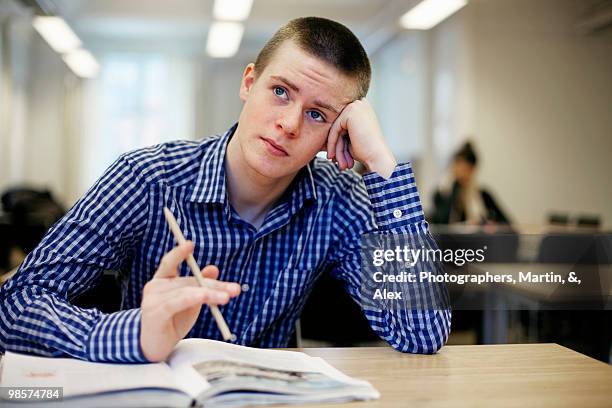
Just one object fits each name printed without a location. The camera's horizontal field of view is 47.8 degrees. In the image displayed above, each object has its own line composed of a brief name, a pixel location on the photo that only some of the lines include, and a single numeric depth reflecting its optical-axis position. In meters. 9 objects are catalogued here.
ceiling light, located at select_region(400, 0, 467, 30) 6.14
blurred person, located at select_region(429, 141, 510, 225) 4.93
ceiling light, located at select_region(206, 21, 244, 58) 7.66
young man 1.15
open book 0.74
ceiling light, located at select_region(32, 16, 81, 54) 7.57
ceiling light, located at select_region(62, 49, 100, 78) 8.28
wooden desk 0.81
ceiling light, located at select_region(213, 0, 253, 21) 6.32
